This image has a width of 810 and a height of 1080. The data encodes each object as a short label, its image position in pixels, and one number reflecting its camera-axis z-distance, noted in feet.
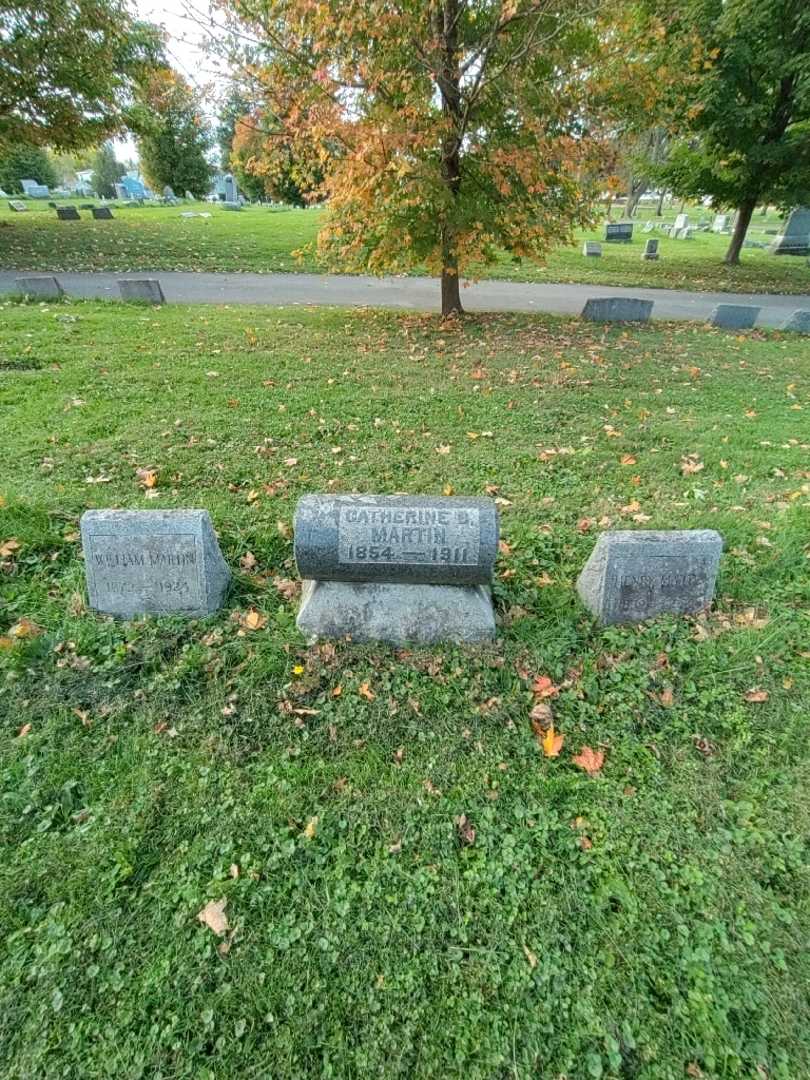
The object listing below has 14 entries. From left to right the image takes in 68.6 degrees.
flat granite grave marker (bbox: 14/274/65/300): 34.42
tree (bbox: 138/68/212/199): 114.62
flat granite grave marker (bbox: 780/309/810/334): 35.42
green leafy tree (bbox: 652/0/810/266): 44.09
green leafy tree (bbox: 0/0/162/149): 46.60
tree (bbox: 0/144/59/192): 139.54
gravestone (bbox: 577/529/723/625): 10.87
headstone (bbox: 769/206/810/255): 75.87
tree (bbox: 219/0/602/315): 23.40
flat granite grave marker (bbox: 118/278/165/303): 35.19
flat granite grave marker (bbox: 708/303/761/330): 35.55
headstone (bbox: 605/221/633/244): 84.12
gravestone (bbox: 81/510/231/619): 10.68
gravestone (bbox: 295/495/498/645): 10.19
